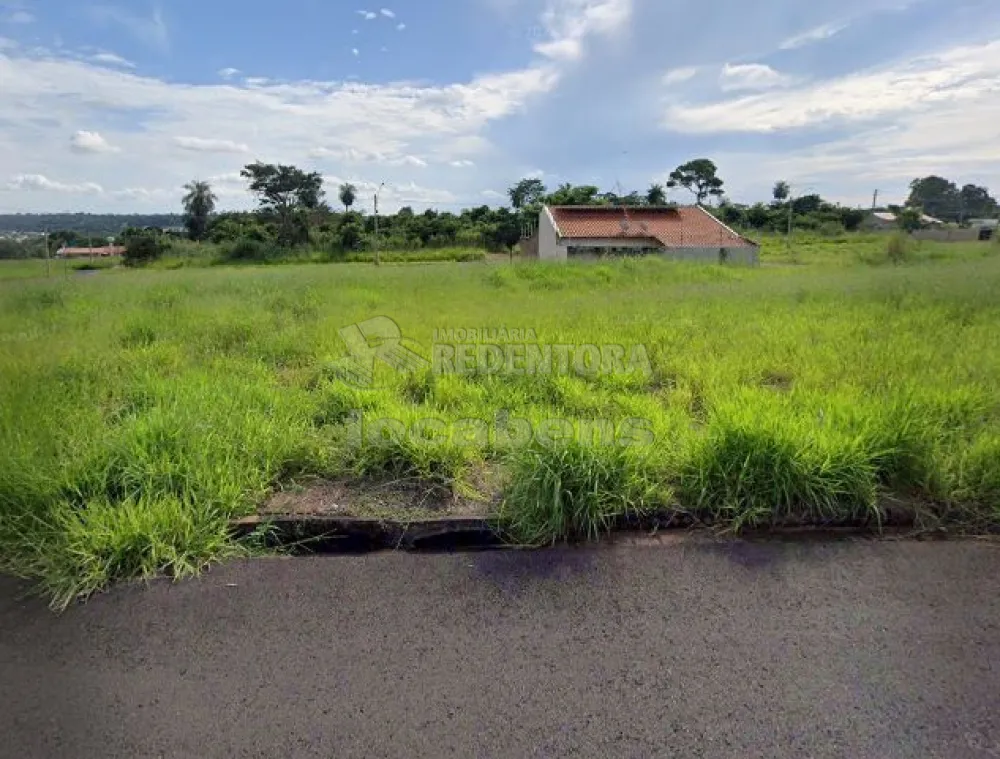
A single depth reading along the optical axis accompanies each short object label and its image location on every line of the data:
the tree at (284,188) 38.25
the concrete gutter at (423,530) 2.29
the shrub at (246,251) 31.48
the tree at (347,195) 44.47
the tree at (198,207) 42.84
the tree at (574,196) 37.88
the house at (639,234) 25.70
